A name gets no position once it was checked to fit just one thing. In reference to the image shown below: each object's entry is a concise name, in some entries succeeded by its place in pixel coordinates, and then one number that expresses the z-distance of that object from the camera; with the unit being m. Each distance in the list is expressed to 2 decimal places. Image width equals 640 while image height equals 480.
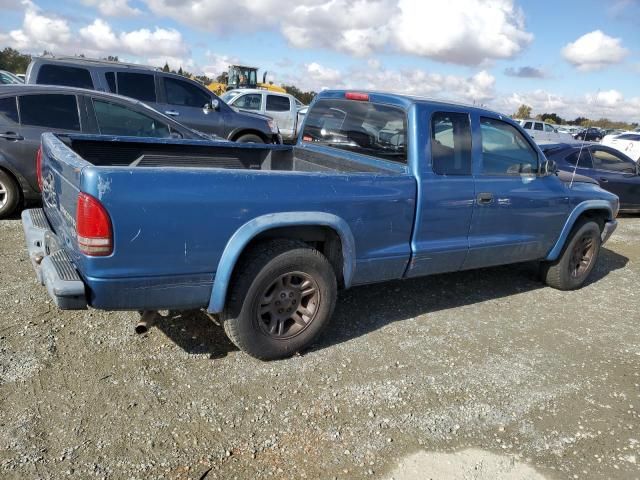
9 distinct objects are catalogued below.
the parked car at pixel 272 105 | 15.47
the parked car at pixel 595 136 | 30.75
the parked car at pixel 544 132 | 24.31
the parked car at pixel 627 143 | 16.80
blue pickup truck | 2.72
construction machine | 28.72
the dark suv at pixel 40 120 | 5.73
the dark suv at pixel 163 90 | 8.01
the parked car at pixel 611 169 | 9.52
